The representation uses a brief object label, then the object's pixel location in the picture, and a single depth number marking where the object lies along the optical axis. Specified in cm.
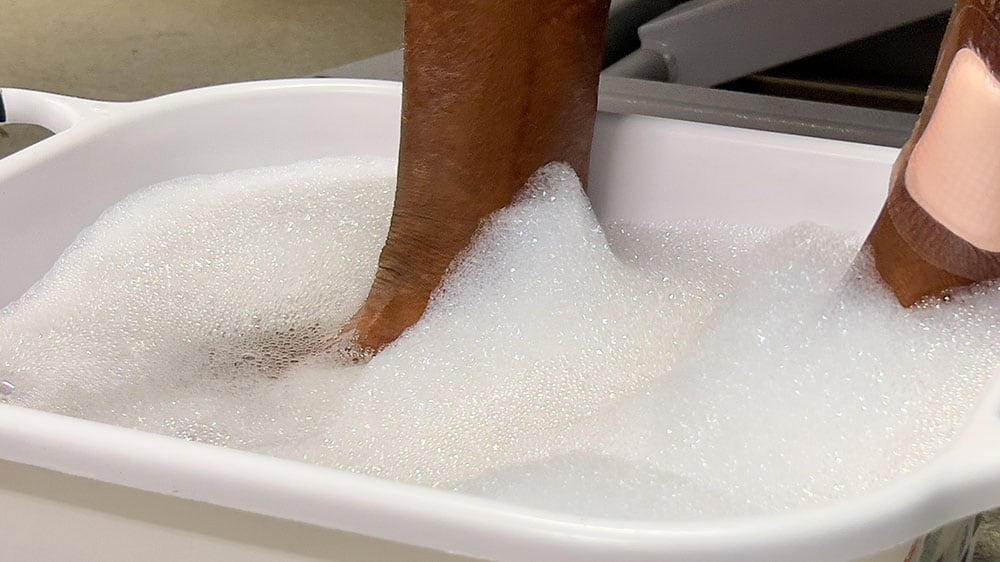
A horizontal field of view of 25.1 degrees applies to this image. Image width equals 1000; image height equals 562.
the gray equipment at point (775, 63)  120
